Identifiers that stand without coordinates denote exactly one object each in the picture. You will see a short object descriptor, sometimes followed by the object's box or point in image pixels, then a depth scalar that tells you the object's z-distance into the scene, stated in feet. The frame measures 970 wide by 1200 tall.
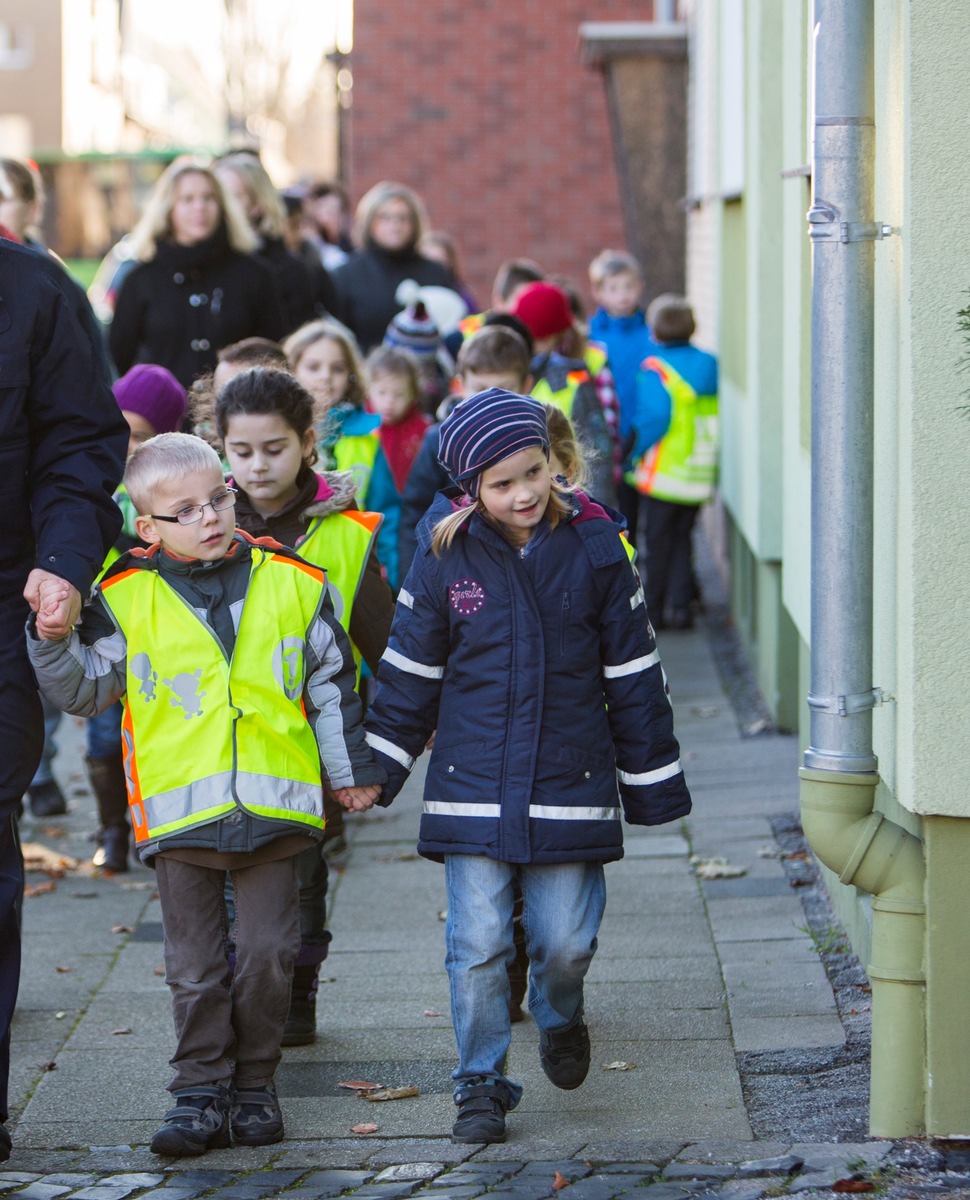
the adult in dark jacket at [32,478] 26.73
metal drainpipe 25.26
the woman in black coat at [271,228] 57.11
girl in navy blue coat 26.73
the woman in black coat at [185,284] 50.75
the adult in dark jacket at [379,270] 64.75
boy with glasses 26.71
